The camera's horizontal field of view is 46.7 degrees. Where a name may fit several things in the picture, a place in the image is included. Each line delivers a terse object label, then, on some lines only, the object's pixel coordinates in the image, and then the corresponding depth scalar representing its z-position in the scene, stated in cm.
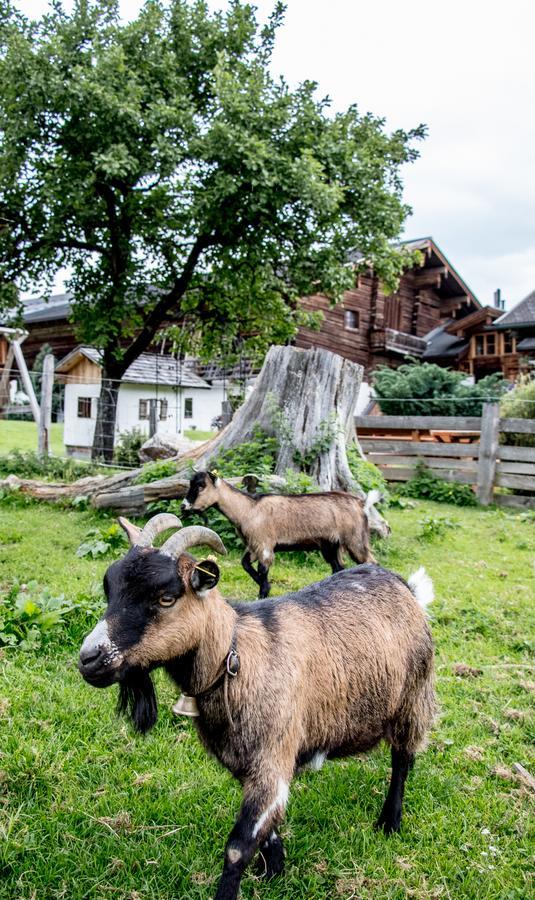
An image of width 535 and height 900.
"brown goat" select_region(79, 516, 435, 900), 207
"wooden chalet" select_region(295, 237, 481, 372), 2902
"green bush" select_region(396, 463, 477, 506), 1145
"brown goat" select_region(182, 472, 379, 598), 576
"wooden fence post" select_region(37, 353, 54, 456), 1236
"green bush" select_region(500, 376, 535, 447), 1269
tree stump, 781
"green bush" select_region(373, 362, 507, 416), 1917
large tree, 1197
